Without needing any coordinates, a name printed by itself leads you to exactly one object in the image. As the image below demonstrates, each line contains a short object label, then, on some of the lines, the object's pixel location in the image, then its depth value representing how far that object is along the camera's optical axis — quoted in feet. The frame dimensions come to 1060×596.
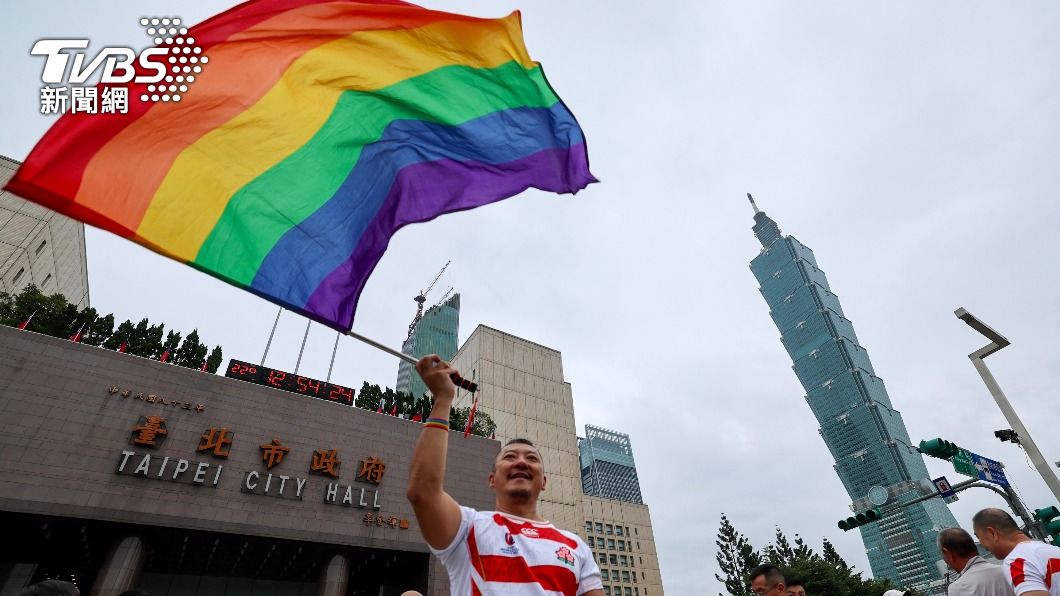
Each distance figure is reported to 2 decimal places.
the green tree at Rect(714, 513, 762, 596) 144.56
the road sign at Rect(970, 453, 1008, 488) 37.76
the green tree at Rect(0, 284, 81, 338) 61.21
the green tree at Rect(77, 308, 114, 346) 62.54
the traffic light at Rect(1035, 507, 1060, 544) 35.91
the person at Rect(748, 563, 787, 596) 17.48
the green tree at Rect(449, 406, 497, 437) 90.43
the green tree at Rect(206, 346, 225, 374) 66.64
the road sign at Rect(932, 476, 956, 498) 39.22
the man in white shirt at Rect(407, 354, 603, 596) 6.62
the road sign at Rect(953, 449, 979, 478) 37.01
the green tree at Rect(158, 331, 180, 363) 65.55
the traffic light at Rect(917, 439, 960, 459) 36.14
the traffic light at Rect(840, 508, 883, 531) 45.24
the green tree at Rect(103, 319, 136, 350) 62.66
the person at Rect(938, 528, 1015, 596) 13.37
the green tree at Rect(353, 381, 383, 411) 78.18
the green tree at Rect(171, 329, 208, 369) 65.41
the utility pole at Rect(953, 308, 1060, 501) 32.76
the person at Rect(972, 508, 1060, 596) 12.16
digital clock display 68.85
